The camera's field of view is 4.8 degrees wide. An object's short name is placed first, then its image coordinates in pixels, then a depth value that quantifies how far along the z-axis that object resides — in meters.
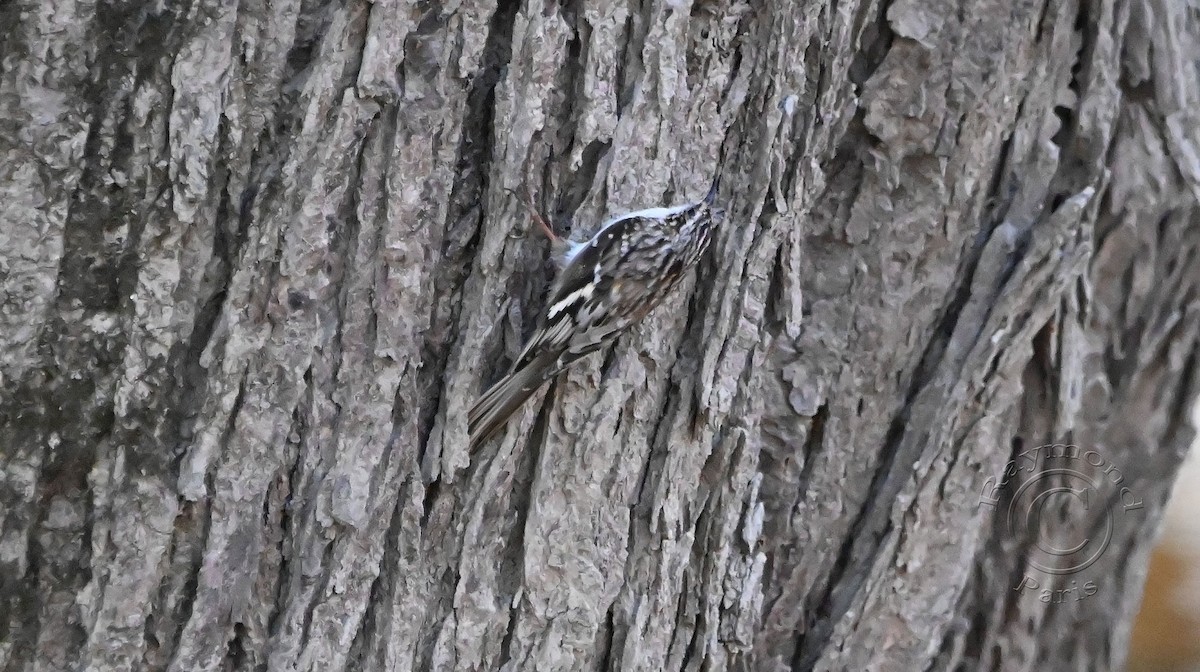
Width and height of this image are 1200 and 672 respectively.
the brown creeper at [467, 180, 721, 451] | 5.04
